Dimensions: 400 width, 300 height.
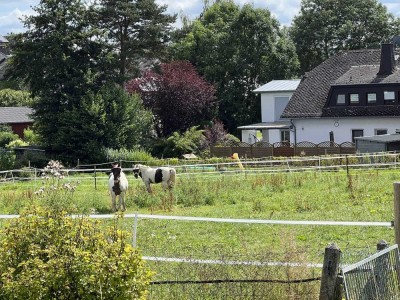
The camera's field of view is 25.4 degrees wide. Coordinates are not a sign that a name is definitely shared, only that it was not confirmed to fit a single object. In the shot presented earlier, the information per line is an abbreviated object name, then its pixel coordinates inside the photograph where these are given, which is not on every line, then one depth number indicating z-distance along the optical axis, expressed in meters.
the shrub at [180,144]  56.59
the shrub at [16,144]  63.56
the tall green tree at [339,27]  87.81
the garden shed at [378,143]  40.28
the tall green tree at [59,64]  55.91
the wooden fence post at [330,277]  9.61
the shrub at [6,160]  52.10
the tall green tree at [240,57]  70.75
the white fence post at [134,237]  14.07
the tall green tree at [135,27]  63.12
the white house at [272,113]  62.09
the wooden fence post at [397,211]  10.95
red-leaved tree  64.38
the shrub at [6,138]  67.62
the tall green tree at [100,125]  54.84
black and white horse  30.05
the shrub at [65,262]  8.98
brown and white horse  25.50
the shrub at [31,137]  59.70
